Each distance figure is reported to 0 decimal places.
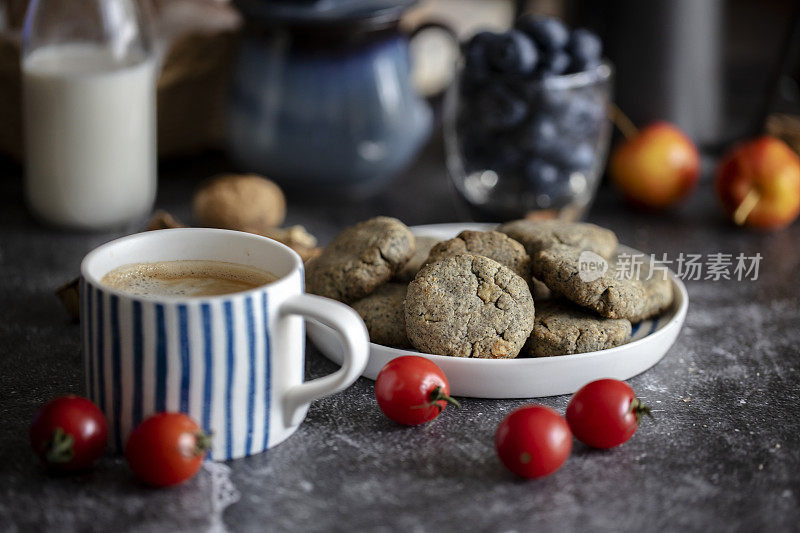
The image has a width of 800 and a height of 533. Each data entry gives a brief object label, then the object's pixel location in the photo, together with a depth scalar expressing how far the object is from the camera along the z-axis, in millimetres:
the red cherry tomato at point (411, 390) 857
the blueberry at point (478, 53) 1335
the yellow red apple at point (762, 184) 1481
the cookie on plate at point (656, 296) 1034
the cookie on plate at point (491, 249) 990
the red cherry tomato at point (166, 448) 741
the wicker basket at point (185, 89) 1505
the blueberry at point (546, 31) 1312
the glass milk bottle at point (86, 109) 1312
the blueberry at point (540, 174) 1388
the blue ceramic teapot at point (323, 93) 1408
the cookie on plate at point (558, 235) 1043
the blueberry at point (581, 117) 1371
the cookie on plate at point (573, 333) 942
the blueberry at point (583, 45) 1338
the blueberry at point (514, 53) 1310
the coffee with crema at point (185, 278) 845
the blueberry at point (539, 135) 1355
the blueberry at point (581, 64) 1356
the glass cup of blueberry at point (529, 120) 1336
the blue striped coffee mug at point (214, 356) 747
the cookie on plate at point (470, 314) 913
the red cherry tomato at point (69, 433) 758
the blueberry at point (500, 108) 1346
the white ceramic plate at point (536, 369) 916
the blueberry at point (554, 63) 1337
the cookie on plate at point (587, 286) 945
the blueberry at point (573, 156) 1395
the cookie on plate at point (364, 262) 988
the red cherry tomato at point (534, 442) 787
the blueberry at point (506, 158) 1385
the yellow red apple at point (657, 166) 1545
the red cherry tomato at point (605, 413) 831
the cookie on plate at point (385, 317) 963
